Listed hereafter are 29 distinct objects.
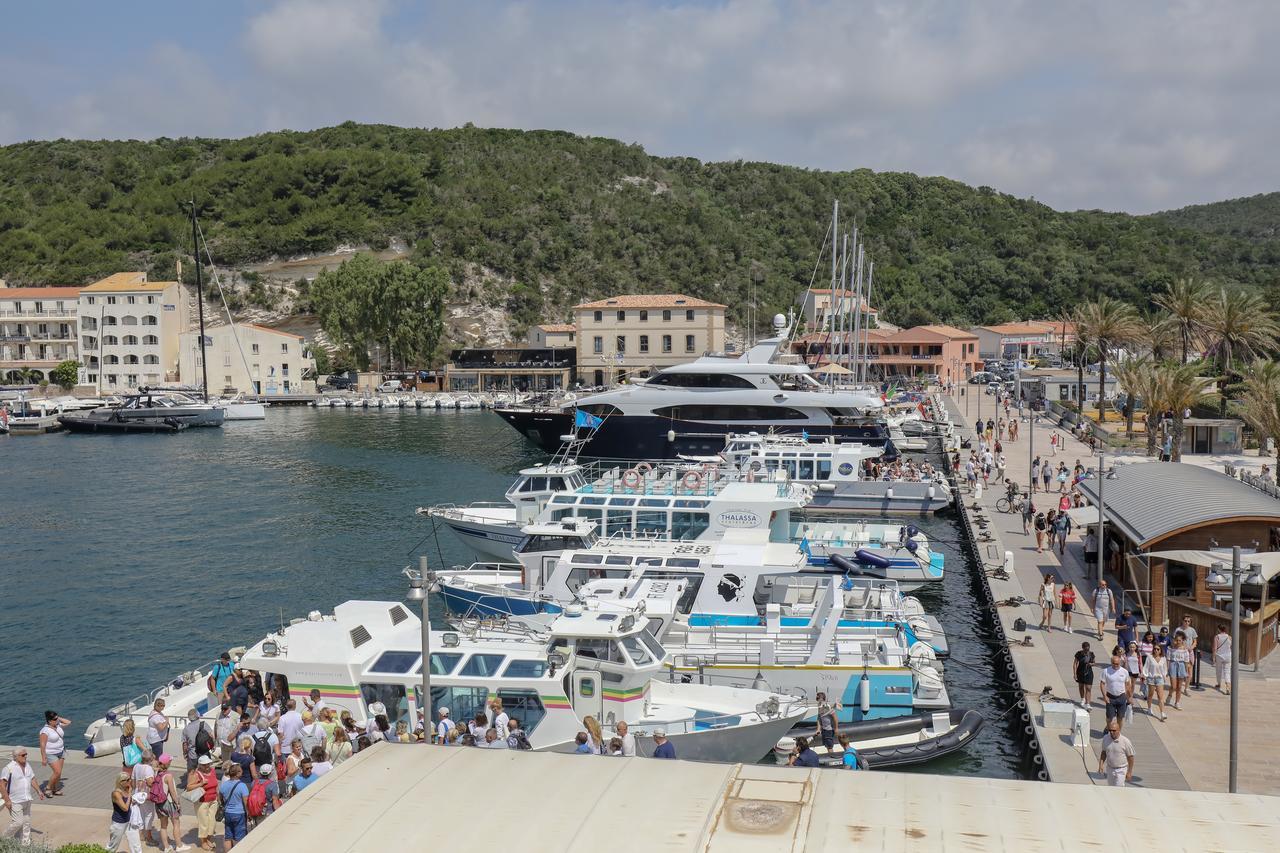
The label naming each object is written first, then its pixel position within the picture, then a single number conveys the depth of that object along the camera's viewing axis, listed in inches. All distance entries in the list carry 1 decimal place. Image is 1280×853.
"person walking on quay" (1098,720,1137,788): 615.2
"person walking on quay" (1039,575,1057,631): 975.0
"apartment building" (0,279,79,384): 4313.5
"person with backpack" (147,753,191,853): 531.5
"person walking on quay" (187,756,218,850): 538.9
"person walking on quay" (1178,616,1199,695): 798.2
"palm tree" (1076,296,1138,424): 2630.4
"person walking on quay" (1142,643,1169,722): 745.6
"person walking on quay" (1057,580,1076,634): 970.1
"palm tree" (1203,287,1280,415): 2229.3
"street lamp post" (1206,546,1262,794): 578.9
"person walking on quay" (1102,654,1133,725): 711.1
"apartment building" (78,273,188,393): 4202.8
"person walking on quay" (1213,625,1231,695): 790.4
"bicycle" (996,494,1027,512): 1588.3
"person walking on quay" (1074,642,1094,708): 765.9
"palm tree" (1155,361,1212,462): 1934.1
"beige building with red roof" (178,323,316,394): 4170.8
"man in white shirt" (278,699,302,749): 615.2
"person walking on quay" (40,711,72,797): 612.7
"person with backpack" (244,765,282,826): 517.7
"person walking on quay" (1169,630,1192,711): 769.6
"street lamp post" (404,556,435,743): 587.5
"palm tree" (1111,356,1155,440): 1975.9
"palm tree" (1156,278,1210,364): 2295.8
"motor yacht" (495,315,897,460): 2069.4
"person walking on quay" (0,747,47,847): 538.0
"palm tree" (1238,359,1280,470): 1594.5
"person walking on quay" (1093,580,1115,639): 930.1
